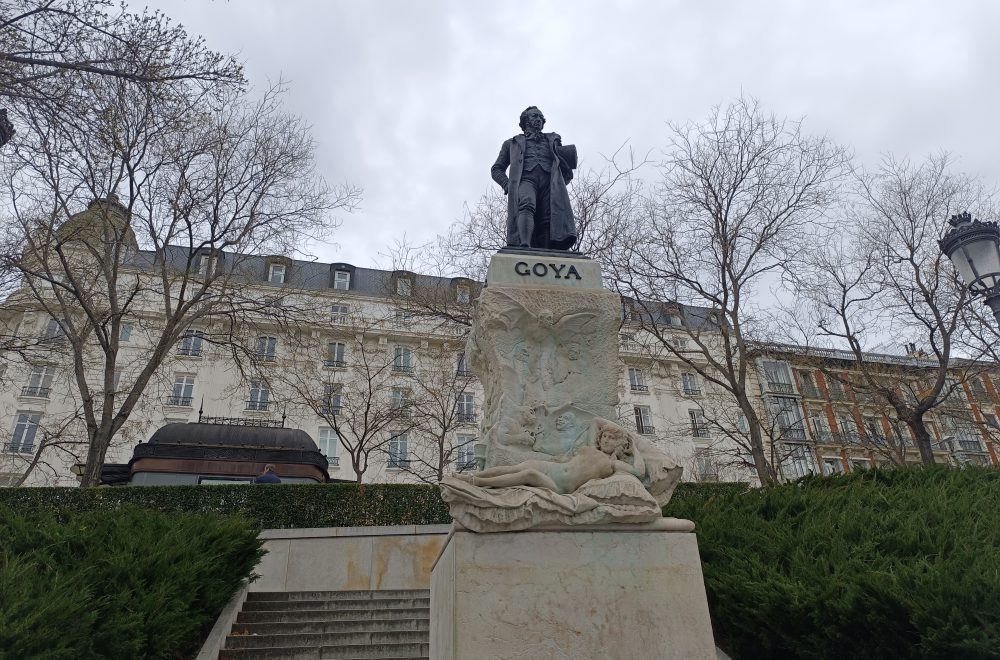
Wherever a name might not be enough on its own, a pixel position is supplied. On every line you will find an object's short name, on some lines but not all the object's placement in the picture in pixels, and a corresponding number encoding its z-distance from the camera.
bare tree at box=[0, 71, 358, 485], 13.84
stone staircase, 7.64
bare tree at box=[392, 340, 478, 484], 21.89
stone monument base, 3.85
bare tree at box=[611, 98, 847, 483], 16.42
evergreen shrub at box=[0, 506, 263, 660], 4.14
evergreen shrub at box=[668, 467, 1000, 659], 3.72
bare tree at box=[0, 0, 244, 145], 6.54
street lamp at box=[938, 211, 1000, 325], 7.39
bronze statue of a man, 6.62
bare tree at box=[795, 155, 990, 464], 14.83
